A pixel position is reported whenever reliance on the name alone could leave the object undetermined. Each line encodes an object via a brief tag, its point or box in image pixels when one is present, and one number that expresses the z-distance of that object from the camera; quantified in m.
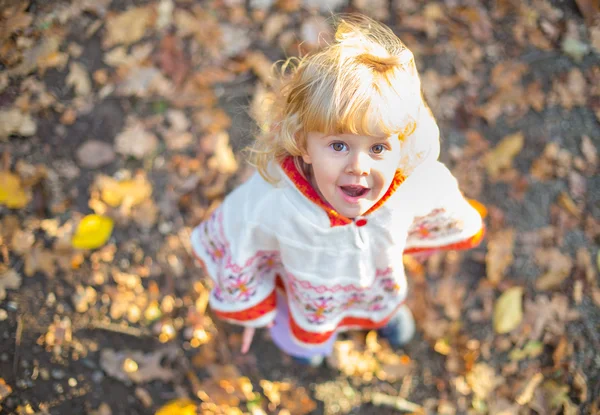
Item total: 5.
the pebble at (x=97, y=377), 2.15
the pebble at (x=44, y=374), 2.15
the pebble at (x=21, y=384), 2.12
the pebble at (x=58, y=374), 2.15
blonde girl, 1.12
